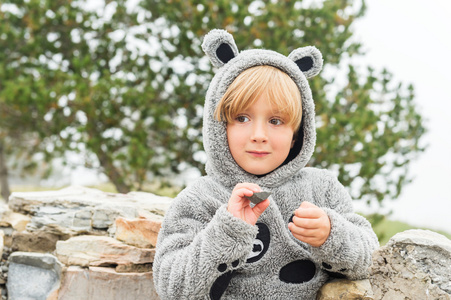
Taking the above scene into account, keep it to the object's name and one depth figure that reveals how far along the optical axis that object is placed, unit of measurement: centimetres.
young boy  143
